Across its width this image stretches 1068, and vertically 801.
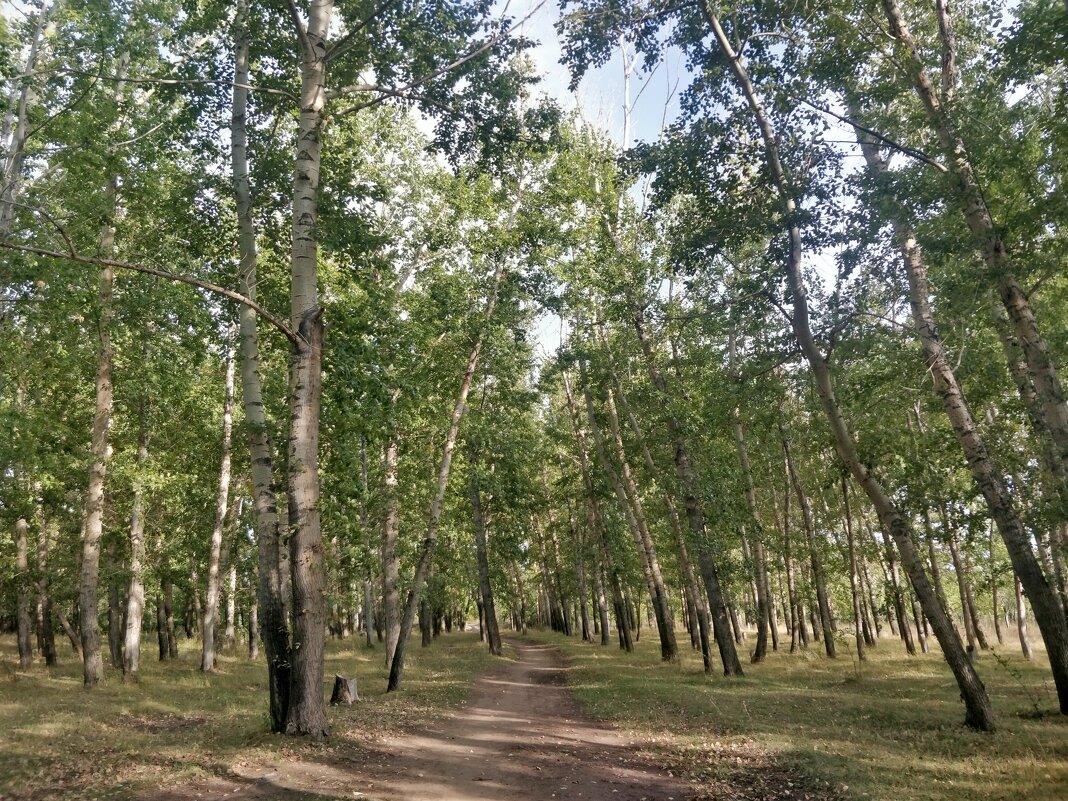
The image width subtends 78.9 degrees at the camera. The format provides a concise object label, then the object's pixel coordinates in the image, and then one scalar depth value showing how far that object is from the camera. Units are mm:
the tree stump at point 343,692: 14664
